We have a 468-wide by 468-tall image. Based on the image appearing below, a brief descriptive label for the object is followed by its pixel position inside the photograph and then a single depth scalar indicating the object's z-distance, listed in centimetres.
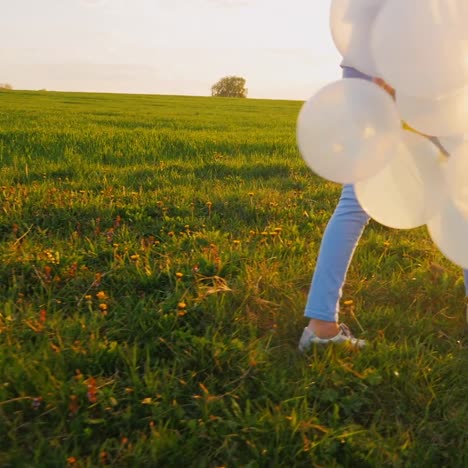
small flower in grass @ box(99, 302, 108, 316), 233
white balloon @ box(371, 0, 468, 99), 154
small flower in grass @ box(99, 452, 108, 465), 162
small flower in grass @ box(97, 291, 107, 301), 243
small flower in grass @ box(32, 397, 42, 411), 181
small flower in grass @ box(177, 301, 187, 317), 232
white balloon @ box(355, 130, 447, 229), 185
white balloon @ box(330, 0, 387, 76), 171
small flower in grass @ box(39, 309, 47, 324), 221
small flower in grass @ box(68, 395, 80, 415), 179
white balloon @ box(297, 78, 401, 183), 170
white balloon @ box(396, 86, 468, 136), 166
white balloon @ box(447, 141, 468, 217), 173
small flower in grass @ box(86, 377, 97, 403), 182
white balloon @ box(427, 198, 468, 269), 182
